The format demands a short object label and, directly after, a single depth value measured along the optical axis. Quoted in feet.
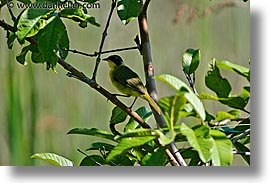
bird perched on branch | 21.63
